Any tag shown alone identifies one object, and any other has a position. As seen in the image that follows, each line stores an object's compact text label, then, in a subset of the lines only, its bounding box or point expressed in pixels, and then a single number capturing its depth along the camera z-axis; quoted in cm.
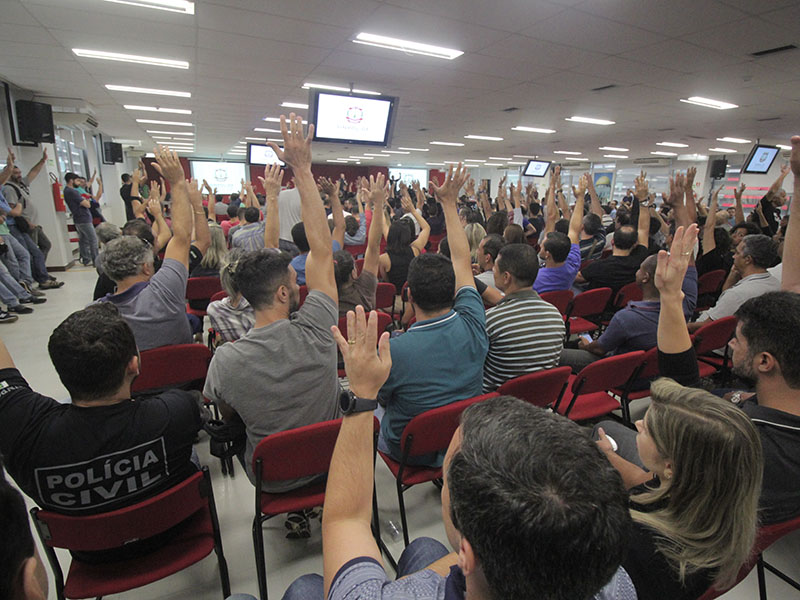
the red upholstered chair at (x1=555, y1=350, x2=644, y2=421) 227
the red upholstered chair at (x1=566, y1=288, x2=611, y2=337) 383
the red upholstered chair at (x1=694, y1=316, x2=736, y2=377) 276
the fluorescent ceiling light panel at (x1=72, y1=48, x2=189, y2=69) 518
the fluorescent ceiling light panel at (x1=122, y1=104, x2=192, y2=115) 879
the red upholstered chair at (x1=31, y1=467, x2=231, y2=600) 126
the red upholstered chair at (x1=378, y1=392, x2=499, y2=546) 170
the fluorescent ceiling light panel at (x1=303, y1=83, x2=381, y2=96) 659
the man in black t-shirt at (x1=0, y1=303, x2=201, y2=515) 125
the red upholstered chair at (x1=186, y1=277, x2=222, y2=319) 390
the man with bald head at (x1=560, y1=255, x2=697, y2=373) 263
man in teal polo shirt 186
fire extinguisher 793
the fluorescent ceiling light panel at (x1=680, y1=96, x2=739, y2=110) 707
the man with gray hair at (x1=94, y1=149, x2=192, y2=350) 233
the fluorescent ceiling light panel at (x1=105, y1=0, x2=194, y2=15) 362
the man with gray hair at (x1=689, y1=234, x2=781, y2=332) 299
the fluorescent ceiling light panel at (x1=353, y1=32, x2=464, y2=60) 449
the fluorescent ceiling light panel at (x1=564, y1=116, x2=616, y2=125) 928
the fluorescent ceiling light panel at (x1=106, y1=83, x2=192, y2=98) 704
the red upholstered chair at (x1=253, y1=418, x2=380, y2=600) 152
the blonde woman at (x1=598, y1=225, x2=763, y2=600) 94
